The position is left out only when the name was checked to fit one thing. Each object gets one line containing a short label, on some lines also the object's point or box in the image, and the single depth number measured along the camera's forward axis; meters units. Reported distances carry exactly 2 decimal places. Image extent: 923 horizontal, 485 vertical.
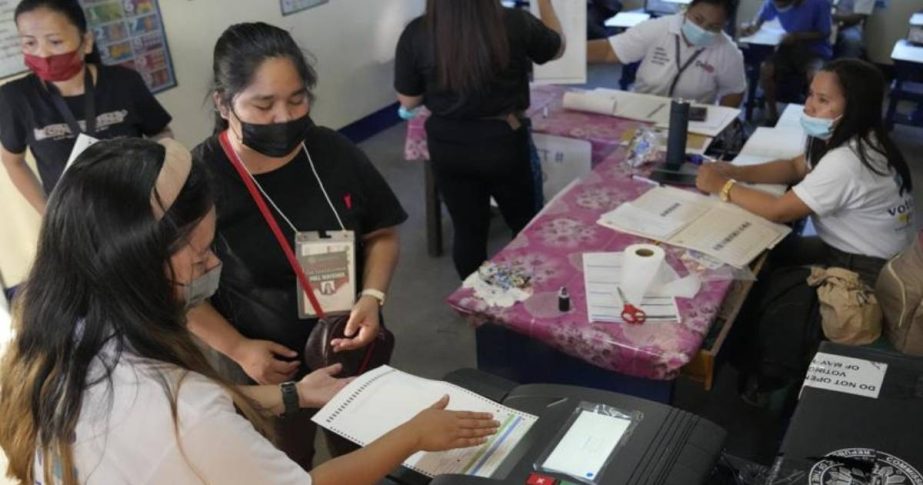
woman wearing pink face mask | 2.02
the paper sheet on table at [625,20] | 5.01
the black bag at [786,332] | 1.86
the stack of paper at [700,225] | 1.86
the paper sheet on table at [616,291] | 1.63
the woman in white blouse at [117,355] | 0.79
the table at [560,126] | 2.65
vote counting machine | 0.90
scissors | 1.60
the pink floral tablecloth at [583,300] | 1.54
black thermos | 2.20
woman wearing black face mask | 1.39
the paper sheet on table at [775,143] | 2.42
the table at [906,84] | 4.10
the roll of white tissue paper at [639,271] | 1.65
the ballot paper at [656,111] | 2.59
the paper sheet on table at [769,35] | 4.35
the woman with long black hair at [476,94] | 2.12
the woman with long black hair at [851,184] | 1.90
